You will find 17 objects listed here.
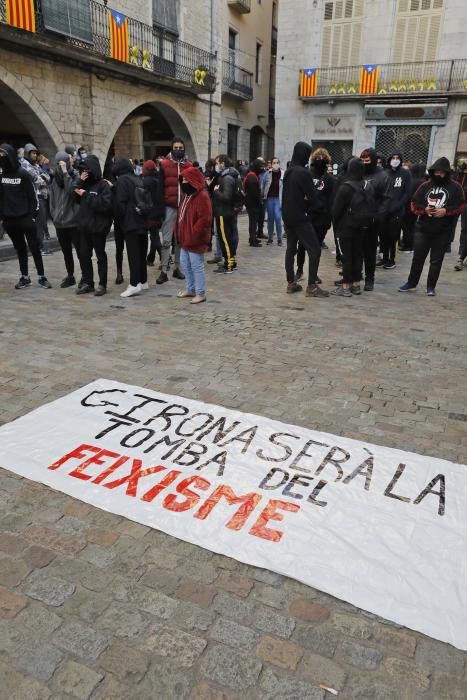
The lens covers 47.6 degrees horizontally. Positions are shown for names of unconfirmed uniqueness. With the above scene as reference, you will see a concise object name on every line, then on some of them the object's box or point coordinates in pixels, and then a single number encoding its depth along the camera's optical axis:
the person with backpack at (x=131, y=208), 6.78
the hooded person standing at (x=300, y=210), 6.82
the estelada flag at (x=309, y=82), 23.86
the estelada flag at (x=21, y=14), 11.92
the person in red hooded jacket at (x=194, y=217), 6.27
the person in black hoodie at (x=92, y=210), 6.72
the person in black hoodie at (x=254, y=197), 10.90
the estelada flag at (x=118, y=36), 14.80
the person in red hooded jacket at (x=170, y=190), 7.47
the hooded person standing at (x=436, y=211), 7.03
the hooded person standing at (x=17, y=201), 6.98
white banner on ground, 2.36
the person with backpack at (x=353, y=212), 6.88
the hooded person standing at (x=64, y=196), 6.92
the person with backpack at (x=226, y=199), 8.45
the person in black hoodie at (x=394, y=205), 8.81
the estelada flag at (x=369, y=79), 22.70
